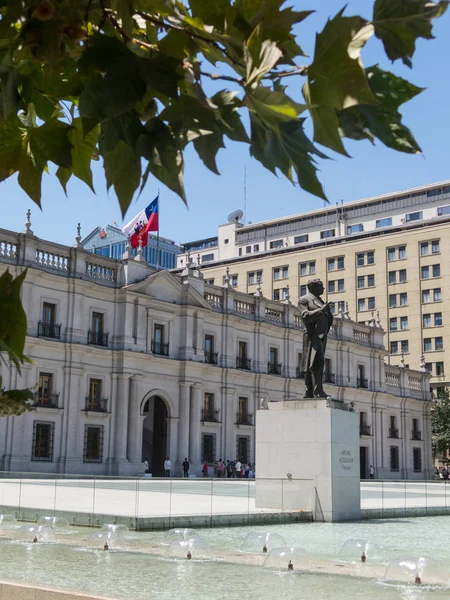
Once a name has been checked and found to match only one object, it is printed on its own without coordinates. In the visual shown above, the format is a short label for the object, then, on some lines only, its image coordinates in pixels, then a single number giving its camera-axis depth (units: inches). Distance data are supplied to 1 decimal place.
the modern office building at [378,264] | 2965.1
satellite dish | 4047.7
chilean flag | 1758.1
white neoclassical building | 1549.0
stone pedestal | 605.9
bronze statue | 638.5
